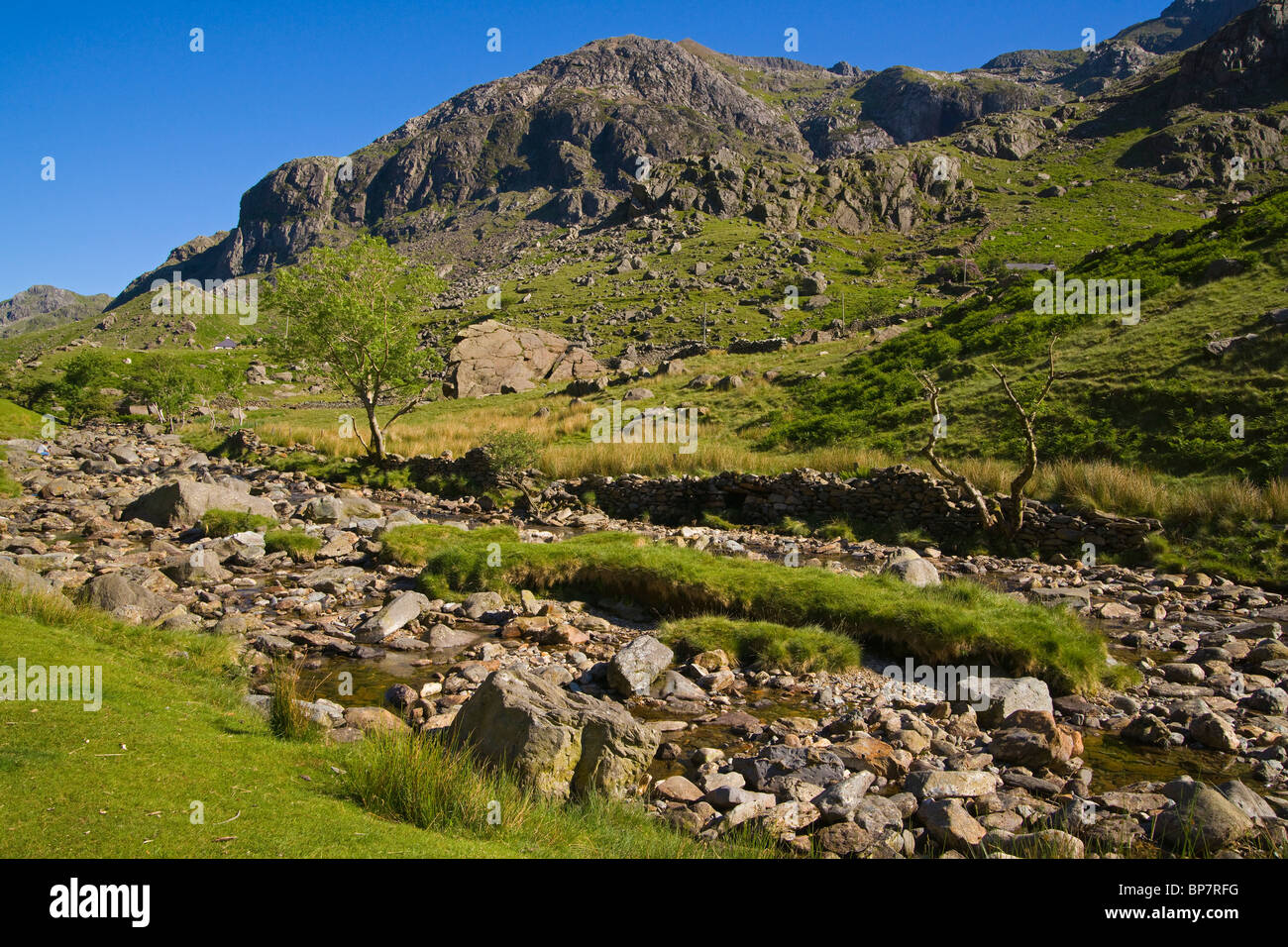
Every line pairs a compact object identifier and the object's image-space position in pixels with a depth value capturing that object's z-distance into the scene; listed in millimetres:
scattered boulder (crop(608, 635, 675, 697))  9625
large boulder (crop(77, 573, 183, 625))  10805
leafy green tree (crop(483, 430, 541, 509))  25719
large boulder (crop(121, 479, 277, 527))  19575
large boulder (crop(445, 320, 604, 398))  54938
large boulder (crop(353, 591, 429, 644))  11766
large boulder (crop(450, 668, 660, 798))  6031
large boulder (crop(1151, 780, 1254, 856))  5238
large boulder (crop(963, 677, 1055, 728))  8375
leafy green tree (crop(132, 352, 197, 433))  52469
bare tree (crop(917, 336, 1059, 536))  16562
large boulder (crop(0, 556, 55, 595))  9711
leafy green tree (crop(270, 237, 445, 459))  28812
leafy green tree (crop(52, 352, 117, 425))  54656
